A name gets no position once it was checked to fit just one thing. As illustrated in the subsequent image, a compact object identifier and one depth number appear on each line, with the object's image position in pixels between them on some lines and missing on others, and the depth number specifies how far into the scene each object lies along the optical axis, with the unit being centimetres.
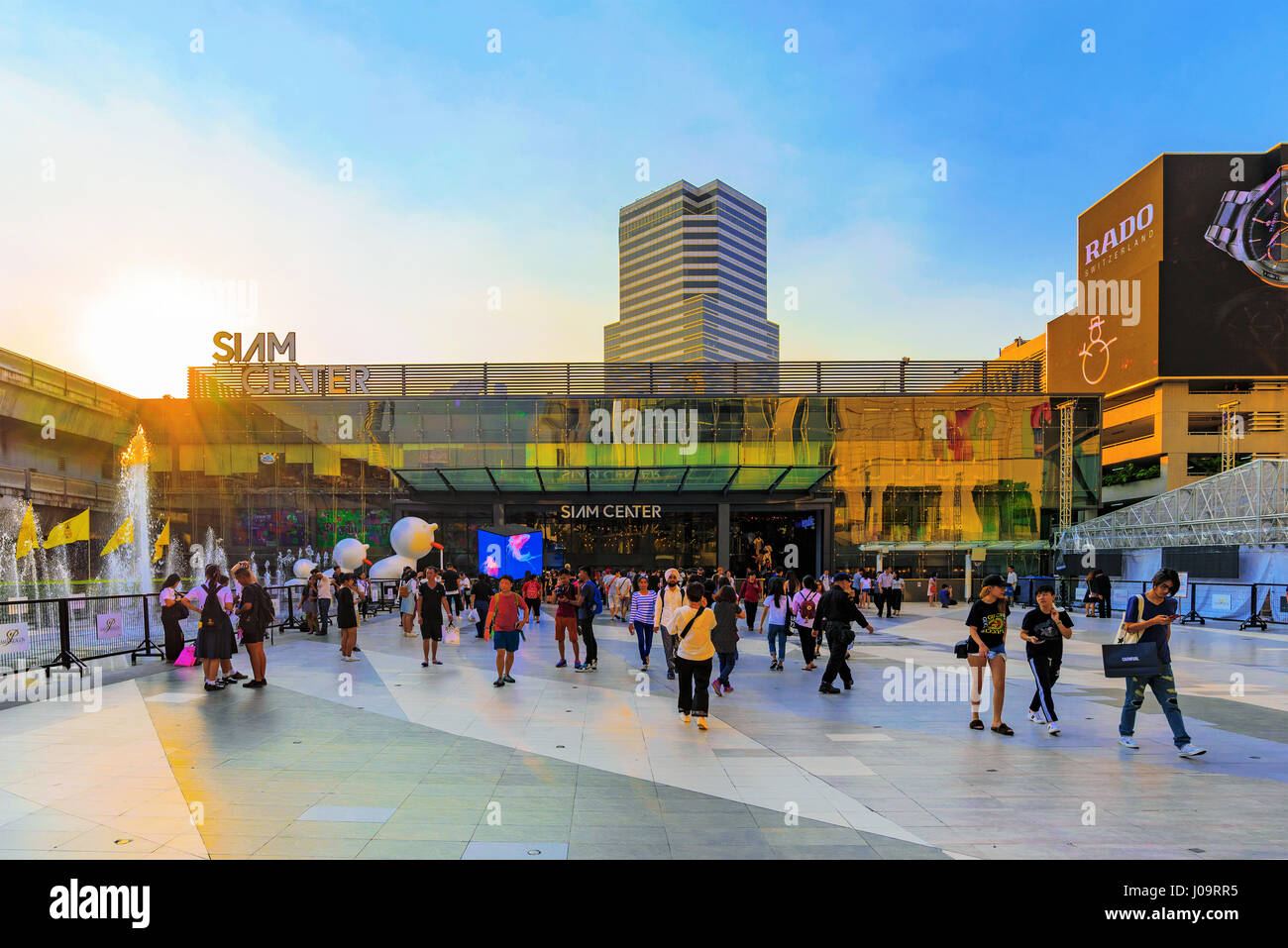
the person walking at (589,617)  1289
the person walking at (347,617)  1394
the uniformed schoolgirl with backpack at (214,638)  1070
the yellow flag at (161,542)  4291
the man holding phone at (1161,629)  740
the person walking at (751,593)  1927
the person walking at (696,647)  871
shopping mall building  4159
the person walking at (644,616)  1334
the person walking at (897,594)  2648
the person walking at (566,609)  1344
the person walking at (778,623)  1355
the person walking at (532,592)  1802
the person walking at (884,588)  2616
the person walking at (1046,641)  826
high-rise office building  15525
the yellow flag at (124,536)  4027
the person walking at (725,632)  1102
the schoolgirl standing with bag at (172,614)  1268
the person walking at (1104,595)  2583
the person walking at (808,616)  1342
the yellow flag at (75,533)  2895
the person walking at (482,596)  1911
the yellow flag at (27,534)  3581
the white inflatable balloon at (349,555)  2856
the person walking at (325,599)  1850
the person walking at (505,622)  1140
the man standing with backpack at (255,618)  1105
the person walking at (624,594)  2297
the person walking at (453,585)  2279
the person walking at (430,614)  1387
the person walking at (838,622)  1079
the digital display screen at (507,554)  2373
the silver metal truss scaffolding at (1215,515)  2269
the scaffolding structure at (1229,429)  5156
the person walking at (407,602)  1923
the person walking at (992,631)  841
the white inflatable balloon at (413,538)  2823
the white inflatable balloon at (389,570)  3036
